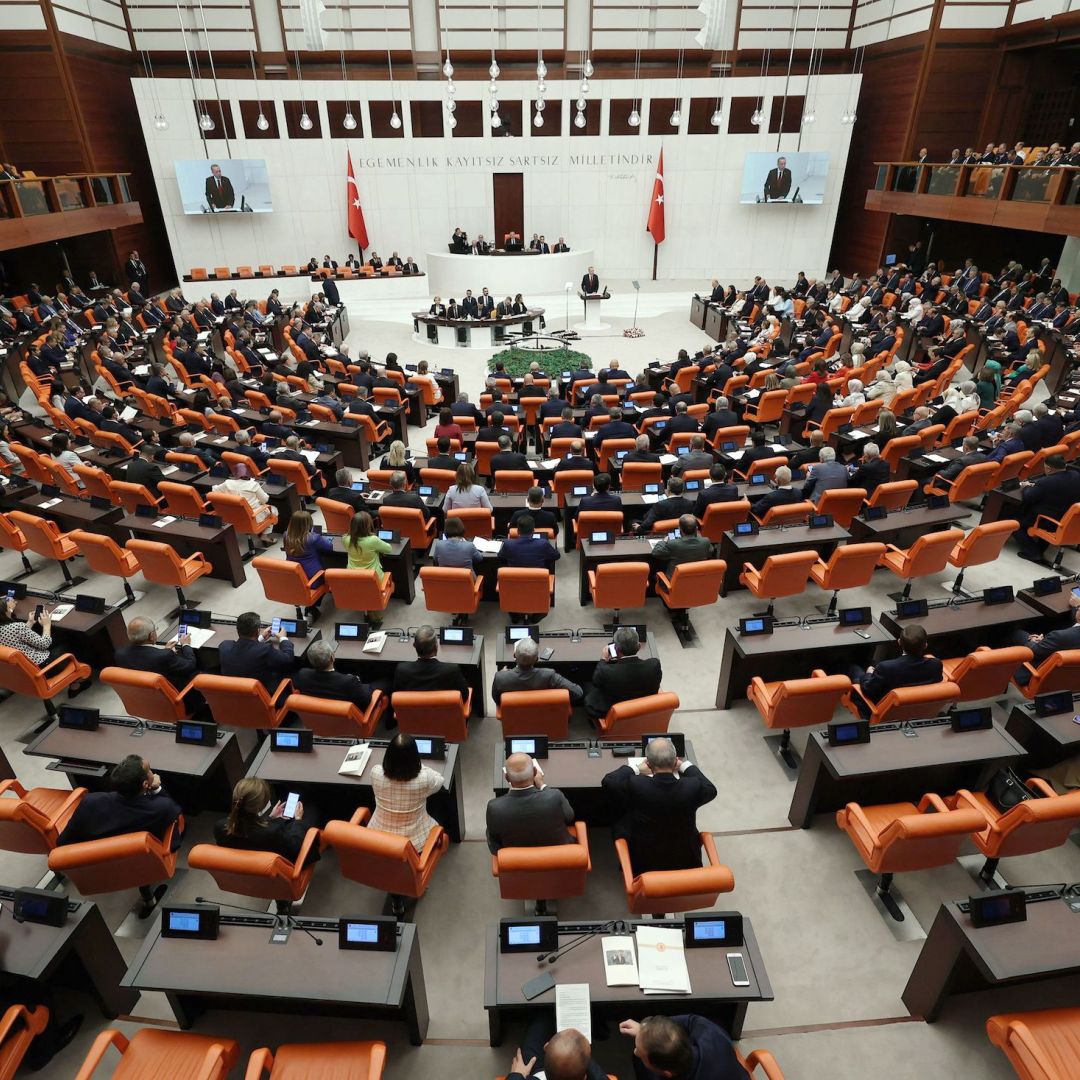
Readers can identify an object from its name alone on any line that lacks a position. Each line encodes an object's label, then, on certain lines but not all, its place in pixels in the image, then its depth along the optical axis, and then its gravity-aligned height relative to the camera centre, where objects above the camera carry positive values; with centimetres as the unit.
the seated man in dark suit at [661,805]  360 -296
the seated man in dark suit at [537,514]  680 -318
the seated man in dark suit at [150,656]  506 -317
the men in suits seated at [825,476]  788 -310
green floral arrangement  1496 -376
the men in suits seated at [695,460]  830 -308
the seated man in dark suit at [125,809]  382 -316
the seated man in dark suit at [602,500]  738 -312
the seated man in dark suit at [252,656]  507 -314
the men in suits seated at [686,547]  639 -311
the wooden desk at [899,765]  426 -323
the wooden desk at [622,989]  298 -315
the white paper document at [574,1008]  292 -314
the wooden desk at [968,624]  555 -323
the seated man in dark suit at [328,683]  479 -314
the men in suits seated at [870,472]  792 -311
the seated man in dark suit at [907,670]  473 -307
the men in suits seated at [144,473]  813 -313
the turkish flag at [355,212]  2134 -121
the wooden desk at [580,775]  412 -322
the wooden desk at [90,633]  578 -349
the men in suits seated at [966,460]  804 -301
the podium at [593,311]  1834 -339
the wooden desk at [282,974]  304 -319
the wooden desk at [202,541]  729 -351
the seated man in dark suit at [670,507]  723 -313
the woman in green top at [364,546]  652 -316
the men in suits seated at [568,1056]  237 -268
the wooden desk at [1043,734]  447 -331
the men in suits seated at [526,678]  466 -306
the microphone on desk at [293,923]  332 -320
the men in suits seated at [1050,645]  512 -314
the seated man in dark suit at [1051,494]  724 -305
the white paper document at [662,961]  303 -313
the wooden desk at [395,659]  520 -325
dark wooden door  2214 -101
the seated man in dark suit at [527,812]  364 -298
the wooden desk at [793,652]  531 -335
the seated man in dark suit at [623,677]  475 -311
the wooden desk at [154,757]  436 -328
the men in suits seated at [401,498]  750 -314
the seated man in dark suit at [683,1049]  247 -294
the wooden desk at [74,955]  320 -328
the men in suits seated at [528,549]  650 -315
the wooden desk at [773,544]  692 -331
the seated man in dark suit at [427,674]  482 -312
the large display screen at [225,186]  2044 -45
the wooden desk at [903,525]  722 -329
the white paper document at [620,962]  305 -314
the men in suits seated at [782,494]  728 -306
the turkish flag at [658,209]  2177 -117
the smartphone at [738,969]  302 -313
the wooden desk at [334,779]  420 -328
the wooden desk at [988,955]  309 -315
